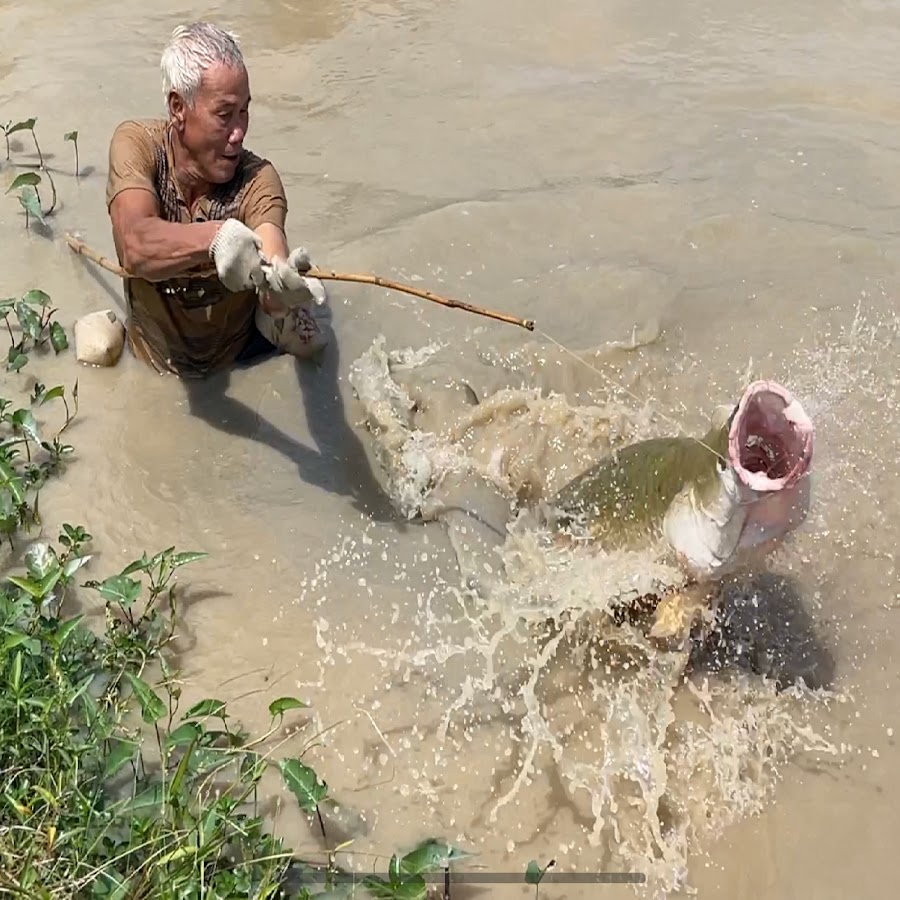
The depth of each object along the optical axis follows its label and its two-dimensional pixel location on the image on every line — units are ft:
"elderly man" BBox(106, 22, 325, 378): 9.68
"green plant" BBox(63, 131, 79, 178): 15.90
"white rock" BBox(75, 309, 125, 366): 13.06
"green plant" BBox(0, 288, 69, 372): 13.00
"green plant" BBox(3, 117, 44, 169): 15.85
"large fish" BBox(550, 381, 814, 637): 7.84
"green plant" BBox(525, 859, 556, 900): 8.20
